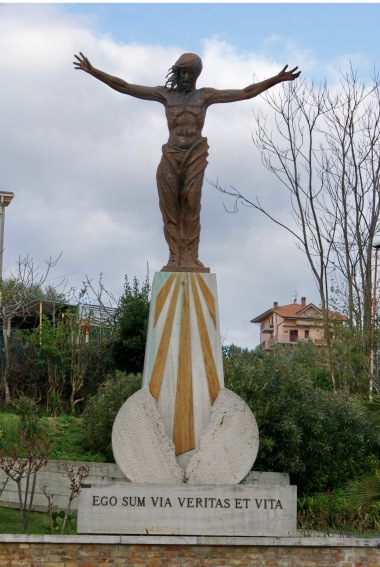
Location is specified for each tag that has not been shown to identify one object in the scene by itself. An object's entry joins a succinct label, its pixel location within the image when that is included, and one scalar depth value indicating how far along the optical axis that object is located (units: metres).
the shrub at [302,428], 19.55
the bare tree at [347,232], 28.11
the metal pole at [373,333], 25.42
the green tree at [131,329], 26.34
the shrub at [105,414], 20.40
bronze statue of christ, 12.72
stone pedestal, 11.76
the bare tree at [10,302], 26.51
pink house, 66.69
